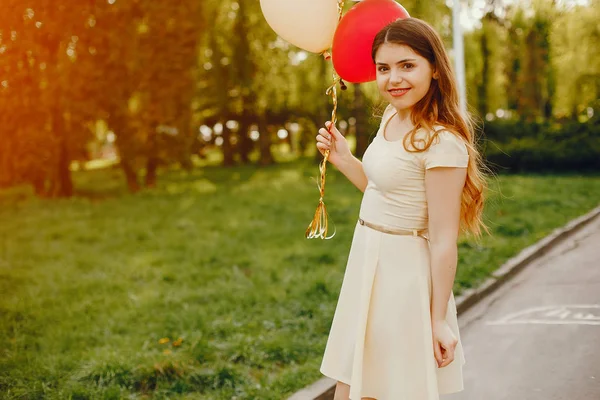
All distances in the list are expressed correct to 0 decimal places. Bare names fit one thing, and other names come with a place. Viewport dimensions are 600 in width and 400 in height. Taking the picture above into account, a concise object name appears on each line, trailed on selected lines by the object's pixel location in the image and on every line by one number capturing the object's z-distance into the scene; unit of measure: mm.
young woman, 2252
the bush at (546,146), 16500
